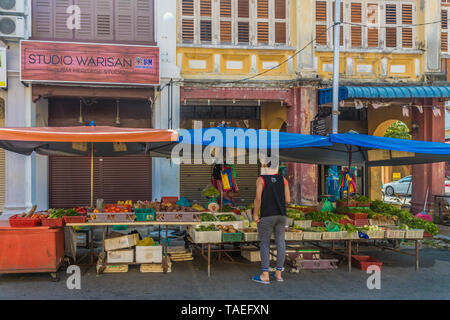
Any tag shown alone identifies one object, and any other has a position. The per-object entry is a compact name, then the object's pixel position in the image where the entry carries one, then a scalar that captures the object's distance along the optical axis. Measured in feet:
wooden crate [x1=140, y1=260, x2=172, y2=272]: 24.13
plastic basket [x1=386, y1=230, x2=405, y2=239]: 25.39
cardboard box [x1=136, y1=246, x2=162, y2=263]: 24.39
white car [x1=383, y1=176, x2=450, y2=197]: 80.38
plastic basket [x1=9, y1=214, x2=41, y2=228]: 22.30
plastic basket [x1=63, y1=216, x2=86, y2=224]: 23.43
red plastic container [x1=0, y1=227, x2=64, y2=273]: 21.59
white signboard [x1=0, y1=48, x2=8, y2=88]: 38.75
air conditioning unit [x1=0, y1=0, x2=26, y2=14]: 39.60
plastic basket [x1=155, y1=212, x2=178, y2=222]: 24.14
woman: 21.38
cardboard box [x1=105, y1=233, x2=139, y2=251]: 24.39
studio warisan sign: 38.75
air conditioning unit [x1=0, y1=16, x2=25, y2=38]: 39.22
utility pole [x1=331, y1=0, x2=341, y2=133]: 38.36
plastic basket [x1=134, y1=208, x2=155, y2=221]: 24.03
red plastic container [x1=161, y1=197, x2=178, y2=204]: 32.71
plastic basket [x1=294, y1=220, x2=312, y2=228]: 27.04
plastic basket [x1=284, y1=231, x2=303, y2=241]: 24.30
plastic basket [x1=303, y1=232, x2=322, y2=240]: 24.41
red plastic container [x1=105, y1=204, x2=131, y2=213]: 25.27
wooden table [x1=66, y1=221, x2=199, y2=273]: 23.29
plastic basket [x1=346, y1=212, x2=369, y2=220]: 28.30
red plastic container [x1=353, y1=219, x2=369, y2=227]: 28.02
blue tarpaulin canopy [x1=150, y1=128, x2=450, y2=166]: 24.34
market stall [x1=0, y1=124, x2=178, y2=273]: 21.57
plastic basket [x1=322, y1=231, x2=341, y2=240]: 24.50
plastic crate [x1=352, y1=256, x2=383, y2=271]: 24.86
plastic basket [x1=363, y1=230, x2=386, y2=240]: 25.20
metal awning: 40.37
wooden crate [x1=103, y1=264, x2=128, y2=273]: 23.97
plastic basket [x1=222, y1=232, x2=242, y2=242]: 23.80
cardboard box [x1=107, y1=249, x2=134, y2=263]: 24.38
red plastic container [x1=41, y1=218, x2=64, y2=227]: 22.86
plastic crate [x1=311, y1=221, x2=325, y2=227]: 27.30
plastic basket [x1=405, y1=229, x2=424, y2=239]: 25.39
